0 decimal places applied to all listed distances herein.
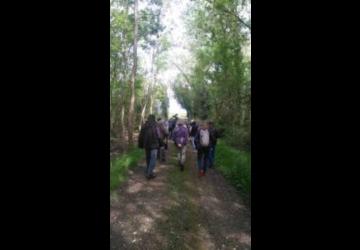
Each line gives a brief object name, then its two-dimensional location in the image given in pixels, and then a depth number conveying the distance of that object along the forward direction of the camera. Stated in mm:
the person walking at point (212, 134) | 10844
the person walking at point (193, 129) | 14334
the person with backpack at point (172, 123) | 15926
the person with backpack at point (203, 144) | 10359
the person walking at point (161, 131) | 10481
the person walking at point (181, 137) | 11125
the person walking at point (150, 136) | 9242
